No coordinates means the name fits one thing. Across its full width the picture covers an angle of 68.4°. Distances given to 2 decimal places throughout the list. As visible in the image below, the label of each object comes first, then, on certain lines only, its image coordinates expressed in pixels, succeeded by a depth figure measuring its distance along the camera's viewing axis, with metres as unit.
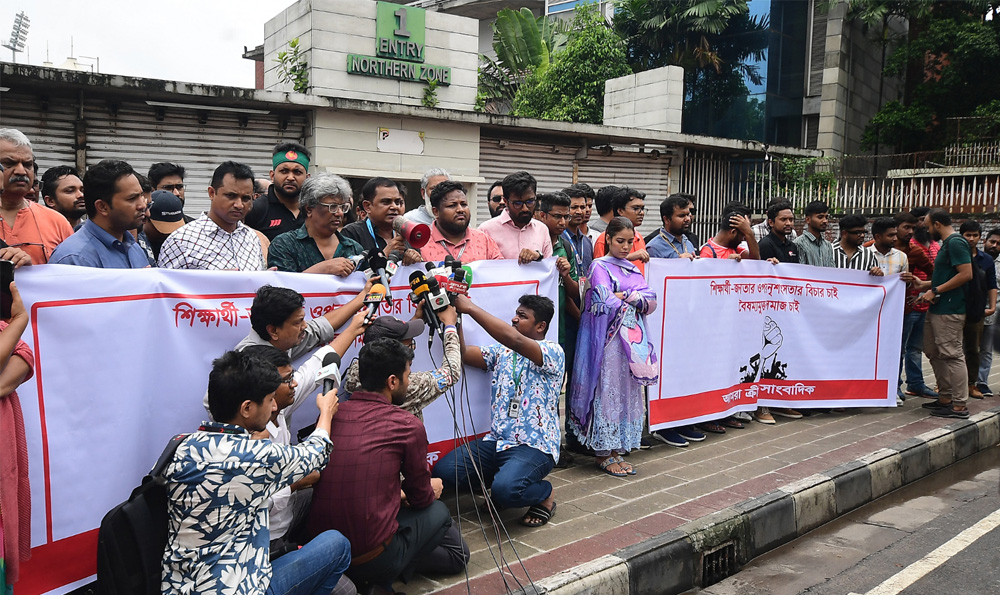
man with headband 5.12
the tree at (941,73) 19.00
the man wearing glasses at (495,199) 6.19
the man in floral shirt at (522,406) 4.13
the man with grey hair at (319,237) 3.94
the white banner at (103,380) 2.92
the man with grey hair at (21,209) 3.54
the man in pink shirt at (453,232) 4.54
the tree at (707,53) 23.59
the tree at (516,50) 24.33
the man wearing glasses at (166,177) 5.04
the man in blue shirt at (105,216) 3.29
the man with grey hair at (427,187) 5.27
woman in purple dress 5.07
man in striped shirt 7.36
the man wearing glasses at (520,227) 5.05
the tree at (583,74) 22.50
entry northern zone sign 12.19
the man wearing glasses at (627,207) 5.74
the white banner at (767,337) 5.93
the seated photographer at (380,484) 3.12
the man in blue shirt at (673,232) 6.09
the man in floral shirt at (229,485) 2.49
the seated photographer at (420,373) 3.64
